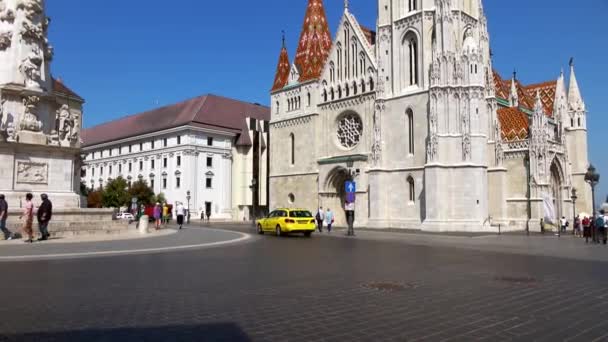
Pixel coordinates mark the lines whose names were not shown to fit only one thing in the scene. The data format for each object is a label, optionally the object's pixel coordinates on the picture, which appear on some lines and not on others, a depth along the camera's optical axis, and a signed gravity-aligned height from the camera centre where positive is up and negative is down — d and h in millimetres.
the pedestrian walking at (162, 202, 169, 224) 35625 -941
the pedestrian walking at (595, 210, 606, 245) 23628 -1231
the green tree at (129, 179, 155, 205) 56625 +1338
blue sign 27375 +896
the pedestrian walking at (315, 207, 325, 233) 32550 -1046
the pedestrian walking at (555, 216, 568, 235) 36638 -1818
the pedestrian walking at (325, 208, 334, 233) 31105 -1111
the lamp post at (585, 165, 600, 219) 29219 +1643
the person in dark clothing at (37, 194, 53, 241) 15617 -402
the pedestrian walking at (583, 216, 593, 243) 25728 -1378
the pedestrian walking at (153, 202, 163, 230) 27203 -649
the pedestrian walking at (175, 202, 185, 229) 29853 -718
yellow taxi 25438 -1093
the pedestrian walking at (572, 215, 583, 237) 31797 -1817
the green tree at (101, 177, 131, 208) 56688 +1105
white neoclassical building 59750 +6423
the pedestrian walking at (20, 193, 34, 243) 15109 -520
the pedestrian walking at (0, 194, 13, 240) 15109 -452
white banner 33938 -713
